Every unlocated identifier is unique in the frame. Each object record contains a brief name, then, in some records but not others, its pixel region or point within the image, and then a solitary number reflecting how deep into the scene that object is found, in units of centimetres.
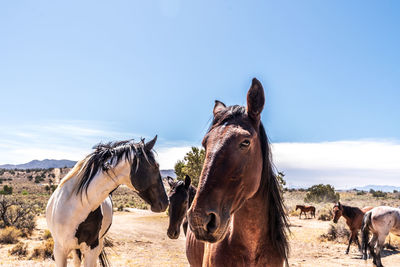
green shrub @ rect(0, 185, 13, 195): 3684
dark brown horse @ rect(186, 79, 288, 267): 173
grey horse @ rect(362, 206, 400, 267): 1044
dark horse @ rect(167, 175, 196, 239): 512
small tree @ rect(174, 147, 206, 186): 2327
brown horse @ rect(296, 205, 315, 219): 2607
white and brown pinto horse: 420
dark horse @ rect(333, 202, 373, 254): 1295
